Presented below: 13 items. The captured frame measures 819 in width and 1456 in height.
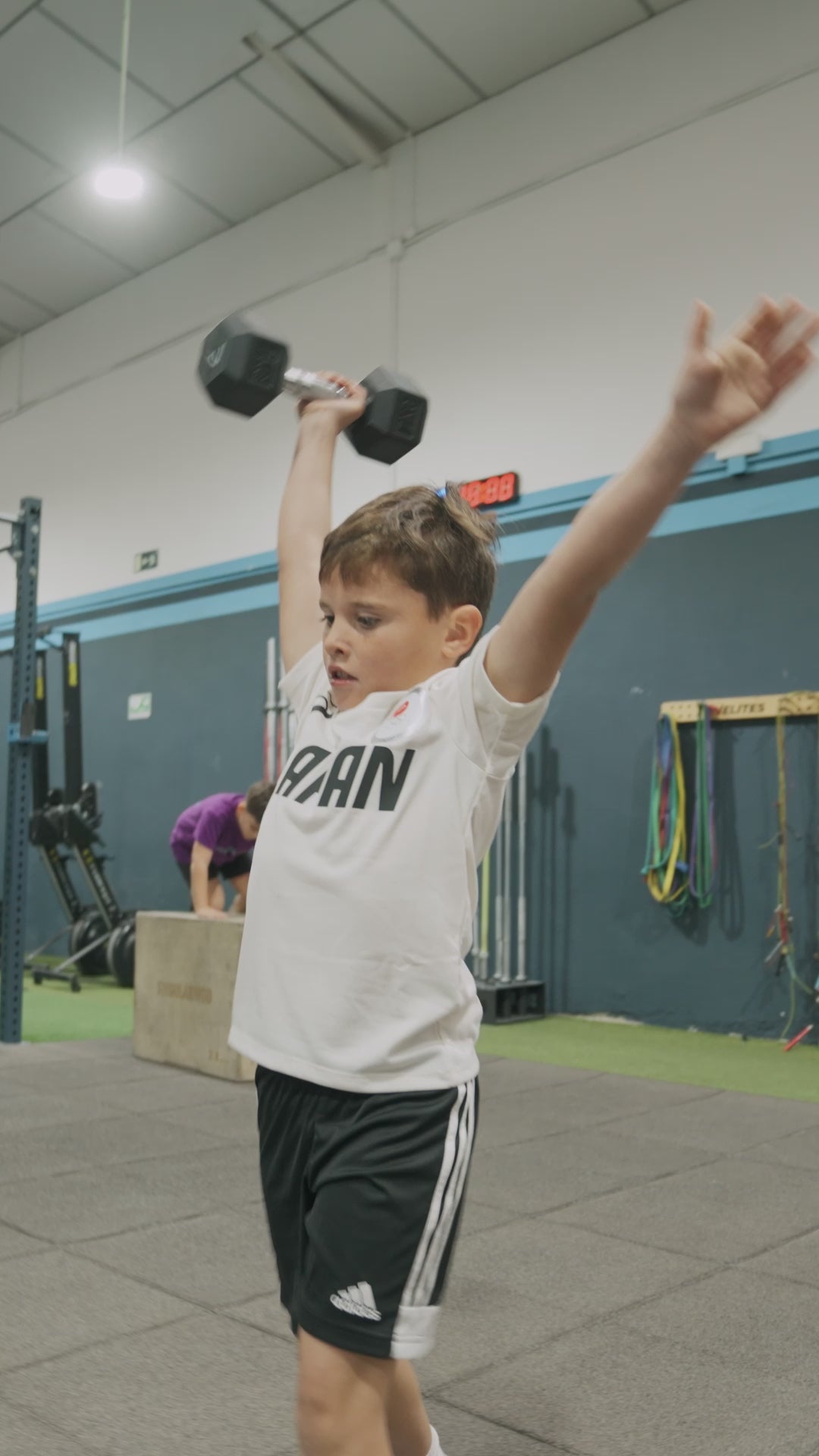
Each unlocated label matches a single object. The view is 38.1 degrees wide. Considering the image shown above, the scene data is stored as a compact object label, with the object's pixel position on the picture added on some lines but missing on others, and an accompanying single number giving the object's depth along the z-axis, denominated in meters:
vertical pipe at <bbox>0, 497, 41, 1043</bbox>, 4.24
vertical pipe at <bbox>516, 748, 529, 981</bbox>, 5.36
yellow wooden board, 4.70
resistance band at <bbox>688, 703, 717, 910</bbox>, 4.95
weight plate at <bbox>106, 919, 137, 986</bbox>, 6.05
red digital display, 5.73
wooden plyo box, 3.77
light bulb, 6.30
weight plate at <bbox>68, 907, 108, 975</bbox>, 6.49
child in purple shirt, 4.84
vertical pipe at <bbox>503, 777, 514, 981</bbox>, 5.38
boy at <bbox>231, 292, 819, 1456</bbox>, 0.96
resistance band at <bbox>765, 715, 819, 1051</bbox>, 4.68
